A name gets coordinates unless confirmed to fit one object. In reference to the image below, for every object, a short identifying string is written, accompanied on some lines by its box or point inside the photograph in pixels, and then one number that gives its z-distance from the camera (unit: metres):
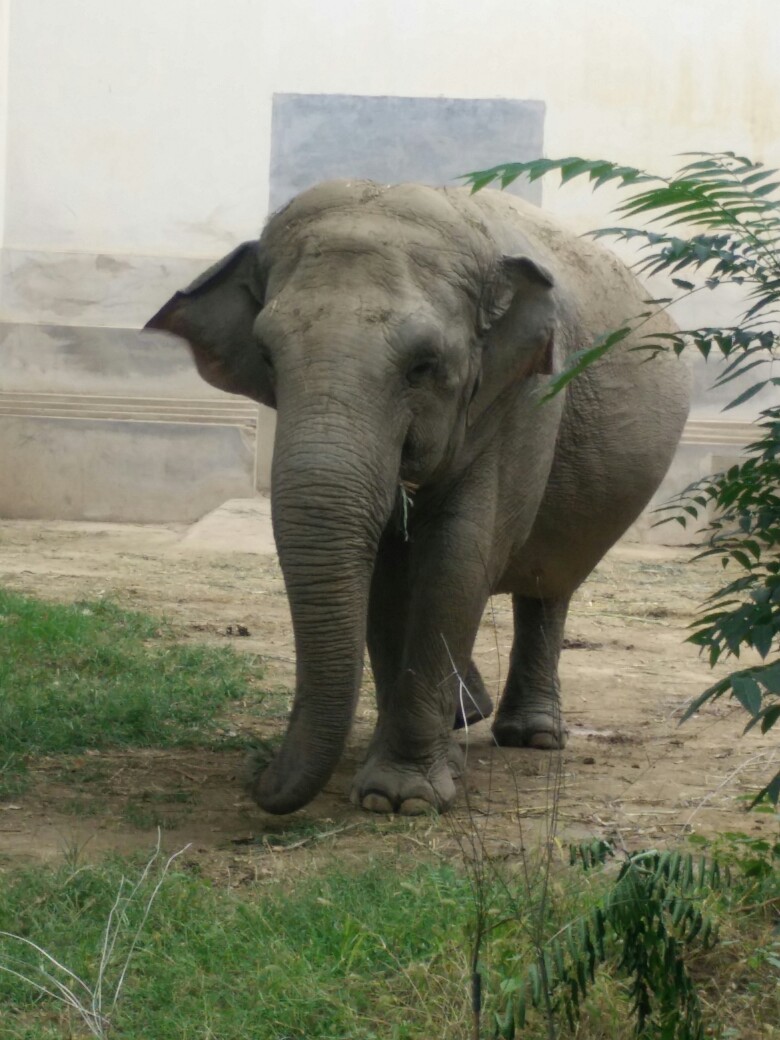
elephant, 8.81
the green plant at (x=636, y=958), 5.62
